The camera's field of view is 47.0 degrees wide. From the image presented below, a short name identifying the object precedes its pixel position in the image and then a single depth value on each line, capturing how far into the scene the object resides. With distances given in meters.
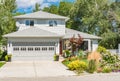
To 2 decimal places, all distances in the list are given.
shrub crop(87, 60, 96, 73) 9.70
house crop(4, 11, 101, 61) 16.08
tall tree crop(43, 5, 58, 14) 29.78
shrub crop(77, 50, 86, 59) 16.30
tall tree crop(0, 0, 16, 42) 20.88
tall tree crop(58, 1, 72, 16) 28.32
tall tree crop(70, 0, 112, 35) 23.13
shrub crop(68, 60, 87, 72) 10.20
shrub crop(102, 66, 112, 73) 9.66
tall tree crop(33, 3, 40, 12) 32.79
